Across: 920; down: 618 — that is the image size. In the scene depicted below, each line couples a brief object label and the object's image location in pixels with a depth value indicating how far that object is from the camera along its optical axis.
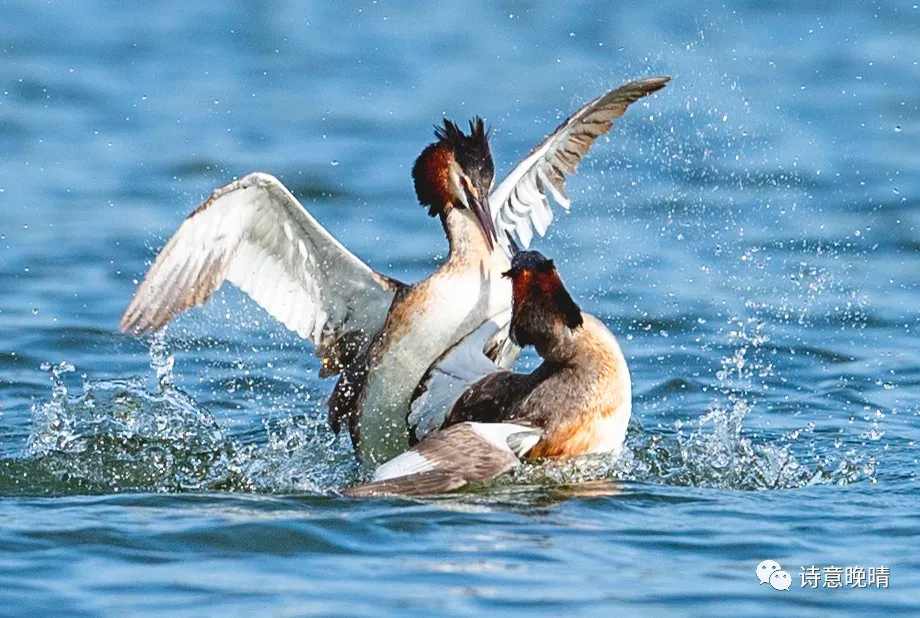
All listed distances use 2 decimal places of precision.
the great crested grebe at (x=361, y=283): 16.84
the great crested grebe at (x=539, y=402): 14.71
